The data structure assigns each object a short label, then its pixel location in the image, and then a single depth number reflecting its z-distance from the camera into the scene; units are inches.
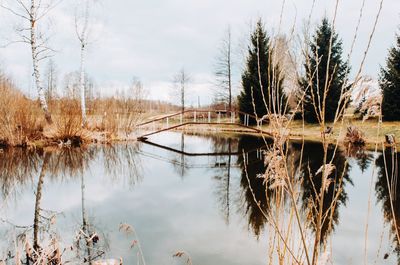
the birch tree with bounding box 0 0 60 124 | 498.6
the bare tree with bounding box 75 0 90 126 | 645.3
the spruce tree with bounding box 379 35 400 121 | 669.3
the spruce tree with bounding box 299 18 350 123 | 760.3
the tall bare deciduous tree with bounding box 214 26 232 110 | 1174.1
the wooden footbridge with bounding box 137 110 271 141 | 889.3
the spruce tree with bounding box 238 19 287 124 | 853.2
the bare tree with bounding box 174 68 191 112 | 1589.6
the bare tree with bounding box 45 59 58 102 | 1989.2
